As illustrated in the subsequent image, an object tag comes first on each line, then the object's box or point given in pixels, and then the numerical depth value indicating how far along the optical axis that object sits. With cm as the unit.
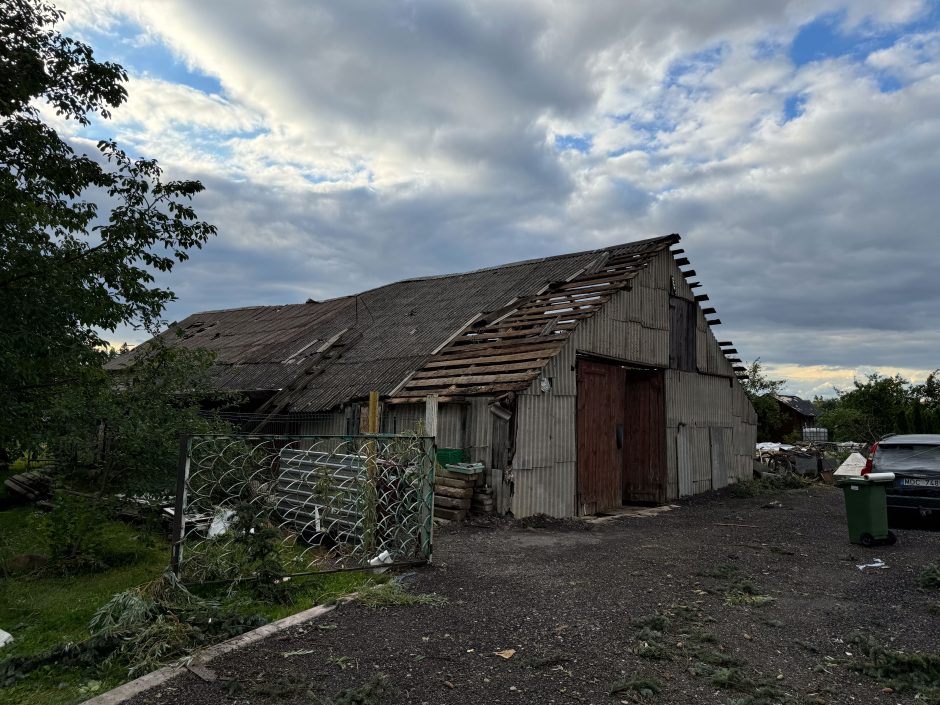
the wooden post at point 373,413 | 1248
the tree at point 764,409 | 3694
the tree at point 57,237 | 748
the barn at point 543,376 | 1210
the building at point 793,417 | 4716
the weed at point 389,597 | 640
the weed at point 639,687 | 444
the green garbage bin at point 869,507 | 967
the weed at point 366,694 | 424
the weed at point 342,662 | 487
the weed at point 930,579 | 727
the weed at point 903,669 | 457
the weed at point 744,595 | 673
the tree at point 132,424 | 820
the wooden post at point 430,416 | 1208
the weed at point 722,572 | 784
